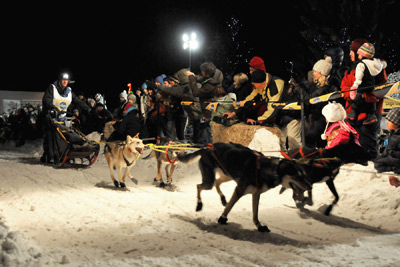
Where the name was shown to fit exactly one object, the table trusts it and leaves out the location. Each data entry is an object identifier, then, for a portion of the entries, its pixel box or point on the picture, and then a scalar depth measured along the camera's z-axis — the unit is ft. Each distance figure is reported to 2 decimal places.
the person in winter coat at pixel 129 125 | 31.37
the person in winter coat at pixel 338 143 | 19.99
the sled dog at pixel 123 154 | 27.32
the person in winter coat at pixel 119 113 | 39.66
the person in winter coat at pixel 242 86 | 32.24
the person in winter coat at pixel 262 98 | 29.12
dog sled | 35.37
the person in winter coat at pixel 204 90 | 29.12
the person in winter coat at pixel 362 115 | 24.52
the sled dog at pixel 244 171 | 17.38
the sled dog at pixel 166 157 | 29.23
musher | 37.76
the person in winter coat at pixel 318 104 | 25.73
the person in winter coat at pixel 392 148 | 20.66
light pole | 53.75
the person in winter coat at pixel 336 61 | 27.26
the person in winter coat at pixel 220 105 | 29.89
